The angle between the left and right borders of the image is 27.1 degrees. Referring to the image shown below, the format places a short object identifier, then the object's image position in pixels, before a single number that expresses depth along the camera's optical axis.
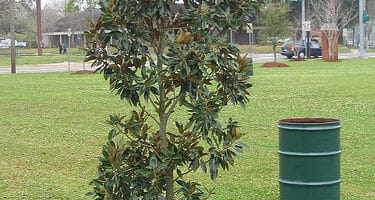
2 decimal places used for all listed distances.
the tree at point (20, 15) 47.81
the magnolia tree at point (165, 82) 4.56
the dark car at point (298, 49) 52.69
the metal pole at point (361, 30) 51.34
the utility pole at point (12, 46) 38.04
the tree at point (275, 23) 47.19
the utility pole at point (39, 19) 62.66
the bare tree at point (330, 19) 45.97
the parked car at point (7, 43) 86.22
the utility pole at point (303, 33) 53.34
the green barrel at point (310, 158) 6.55
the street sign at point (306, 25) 47.62
